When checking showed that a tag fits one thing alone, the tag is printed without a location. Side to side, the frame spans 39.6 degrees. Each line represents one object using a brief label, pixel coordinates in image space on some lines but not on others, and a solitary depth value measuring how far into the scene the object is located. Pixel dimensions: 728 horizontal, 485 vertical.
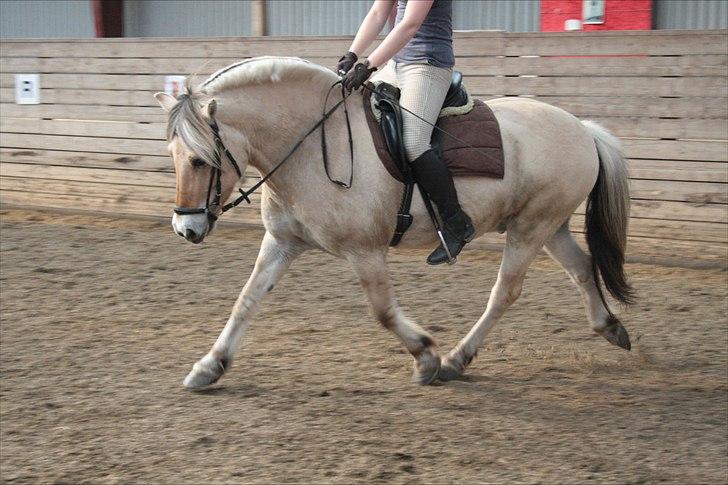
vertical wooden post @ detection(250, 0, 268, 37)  10.02
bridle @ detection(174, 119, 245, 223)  4.29
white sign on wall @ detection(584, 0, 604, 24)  11.15
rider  4.61
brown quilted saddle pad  4.75
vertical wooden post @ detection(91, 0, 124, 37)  14.38
